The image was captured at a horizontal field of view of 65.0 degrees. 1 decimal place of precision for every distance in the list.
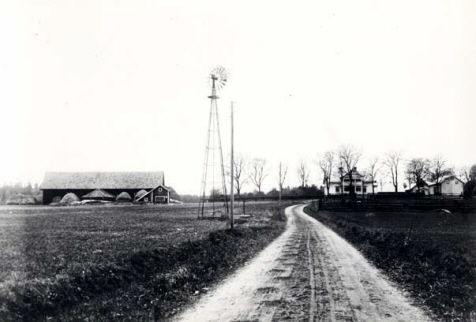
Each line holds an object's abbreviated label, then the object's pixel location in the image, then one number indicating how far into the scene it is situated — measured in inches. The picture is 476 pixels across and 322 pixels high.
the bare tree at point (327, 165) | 4141.2
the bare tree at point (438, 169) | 4222.4
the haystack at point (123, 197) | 3363.7
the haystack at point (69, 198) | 3205.2
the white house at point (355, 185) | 4248.3
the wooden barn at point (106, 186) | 3398.1
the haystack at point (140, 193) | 3422.0
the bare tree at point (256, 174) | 4980.3
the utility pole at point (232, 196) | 872.3
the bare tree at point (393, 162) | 4256.9
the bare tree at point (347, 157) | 3693.4
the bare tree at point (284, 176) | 4788.4
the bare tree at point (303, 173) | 4966.8
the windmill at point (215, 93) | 1137.4
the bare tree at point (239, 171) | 4717.0
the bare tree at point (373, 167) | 4133.9
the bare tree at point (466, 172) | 4722.0
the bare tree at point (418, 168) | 4175.7
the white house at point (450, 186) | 3998.5
